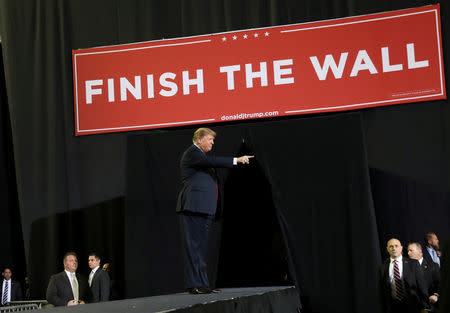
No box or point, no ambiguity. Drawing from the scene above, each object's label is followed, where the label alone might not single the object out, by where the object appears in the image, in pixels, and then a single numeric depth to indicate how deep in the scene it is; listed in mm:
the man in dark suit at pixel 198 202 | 4914
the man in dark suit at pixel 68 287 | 7384
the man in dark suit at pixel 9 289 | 9555
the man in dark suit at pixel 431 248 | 7877
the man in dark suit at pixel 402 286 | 6590
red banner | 8367
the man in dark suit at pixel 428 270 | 6684
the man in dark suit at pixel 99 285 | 7750
